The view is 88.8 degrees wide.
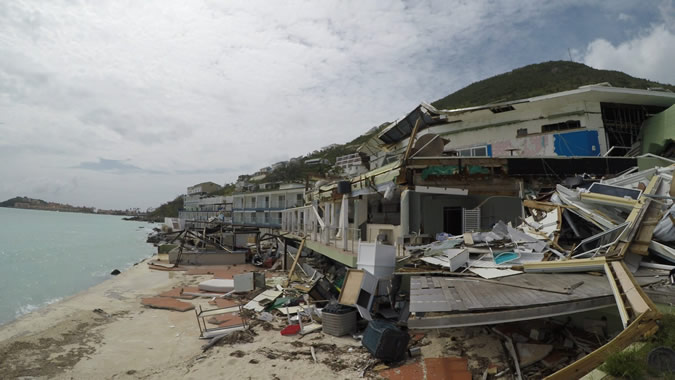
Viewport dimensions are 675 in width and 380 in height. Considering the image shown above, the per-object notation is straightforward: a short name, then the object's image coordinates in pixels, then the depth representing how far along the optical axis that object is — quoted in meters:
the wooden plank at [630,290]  4.35
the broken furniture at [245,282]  17.00
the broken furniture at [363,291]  9.34
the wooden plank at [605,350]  3.96
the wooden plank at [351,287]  9.52
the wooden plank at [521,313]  5.11
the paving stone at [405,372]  6.73
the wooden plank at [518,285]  5.65
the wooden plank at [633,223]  6.78
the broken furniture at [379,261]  9.45
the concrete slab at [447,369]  6.29
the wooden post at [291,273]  16.77
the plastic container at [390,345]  7.31
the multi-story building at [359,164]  27.60
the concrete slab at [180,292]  17.55
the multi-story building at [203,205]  66.29
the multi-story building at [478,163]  12.32
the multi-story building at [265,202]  50.03
